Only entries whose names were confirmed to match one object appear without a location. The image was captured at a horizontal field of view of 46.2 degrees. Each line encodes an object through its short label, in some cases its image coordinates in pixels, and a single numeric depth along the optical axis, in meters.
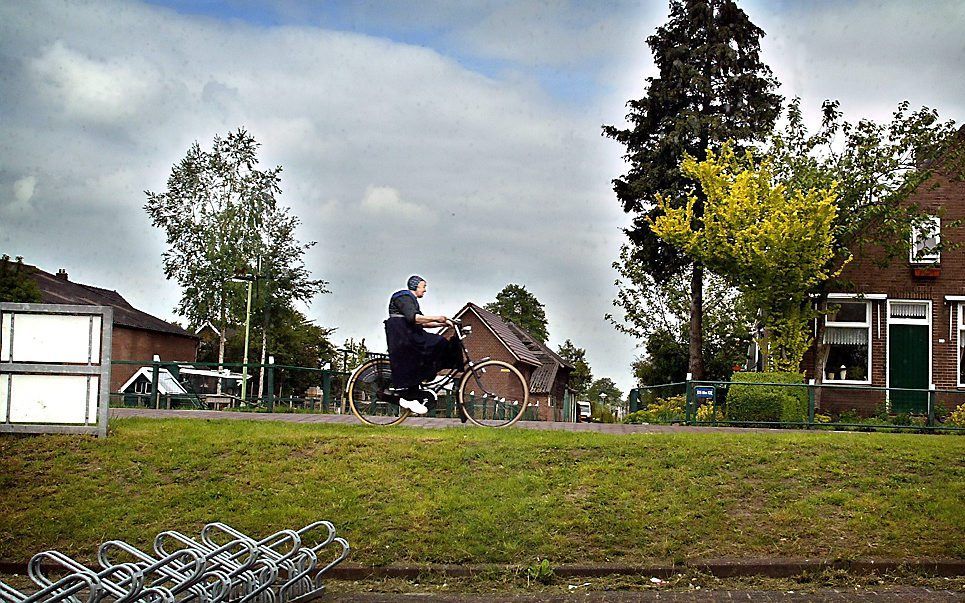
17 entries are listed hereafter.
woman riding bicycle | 15.29
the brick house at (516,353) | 60.31
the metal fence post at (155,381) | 22.12
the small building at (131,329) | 63.28
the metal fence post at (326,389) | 21.61
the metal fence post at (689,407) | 21.30
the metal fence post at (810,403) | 20.41
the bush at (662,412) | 22.64
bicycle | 15.81
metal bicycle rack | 8.19
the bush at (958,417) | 21.22
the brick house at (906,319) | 29.98
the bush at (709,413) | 21.05
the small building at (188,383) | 24.18
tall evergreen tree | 38.47
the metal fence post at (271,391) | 22.30
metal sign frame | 14.02
